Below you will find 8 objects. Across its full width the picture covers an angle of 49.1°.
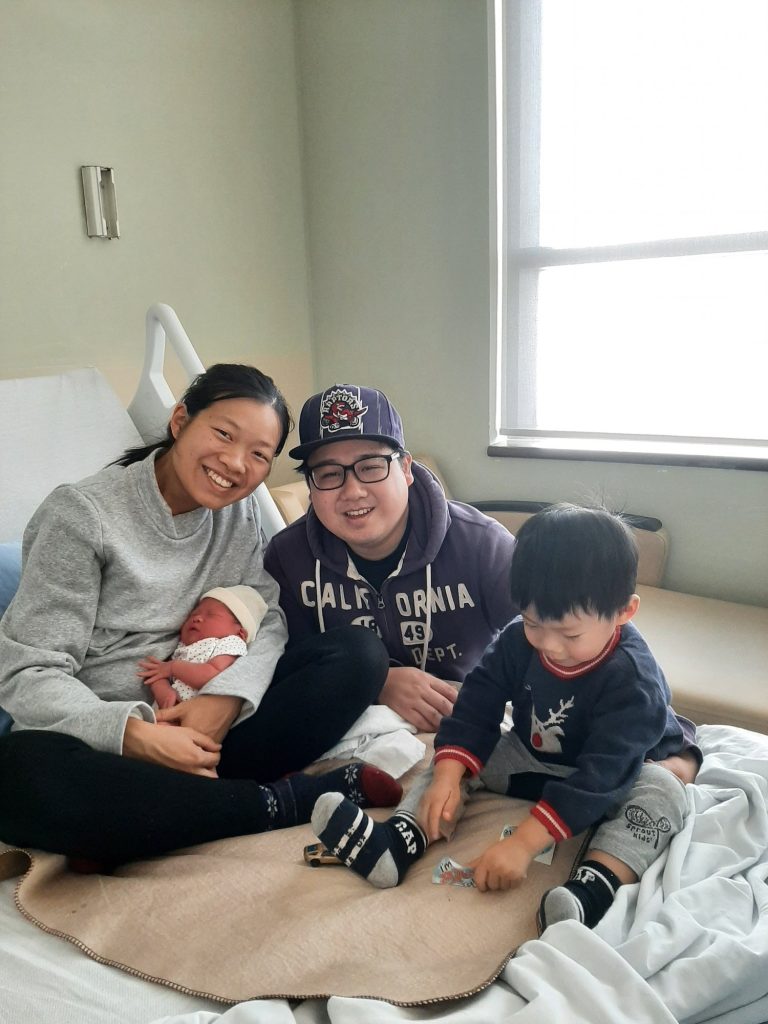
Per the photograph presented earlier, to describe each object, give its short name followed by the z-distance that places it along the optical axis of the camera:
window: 2.22
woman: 1.12
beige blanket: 0.93
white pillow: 1.70
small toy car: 1.13
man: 1.42
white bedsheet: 0.85
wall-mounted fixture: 2.21
